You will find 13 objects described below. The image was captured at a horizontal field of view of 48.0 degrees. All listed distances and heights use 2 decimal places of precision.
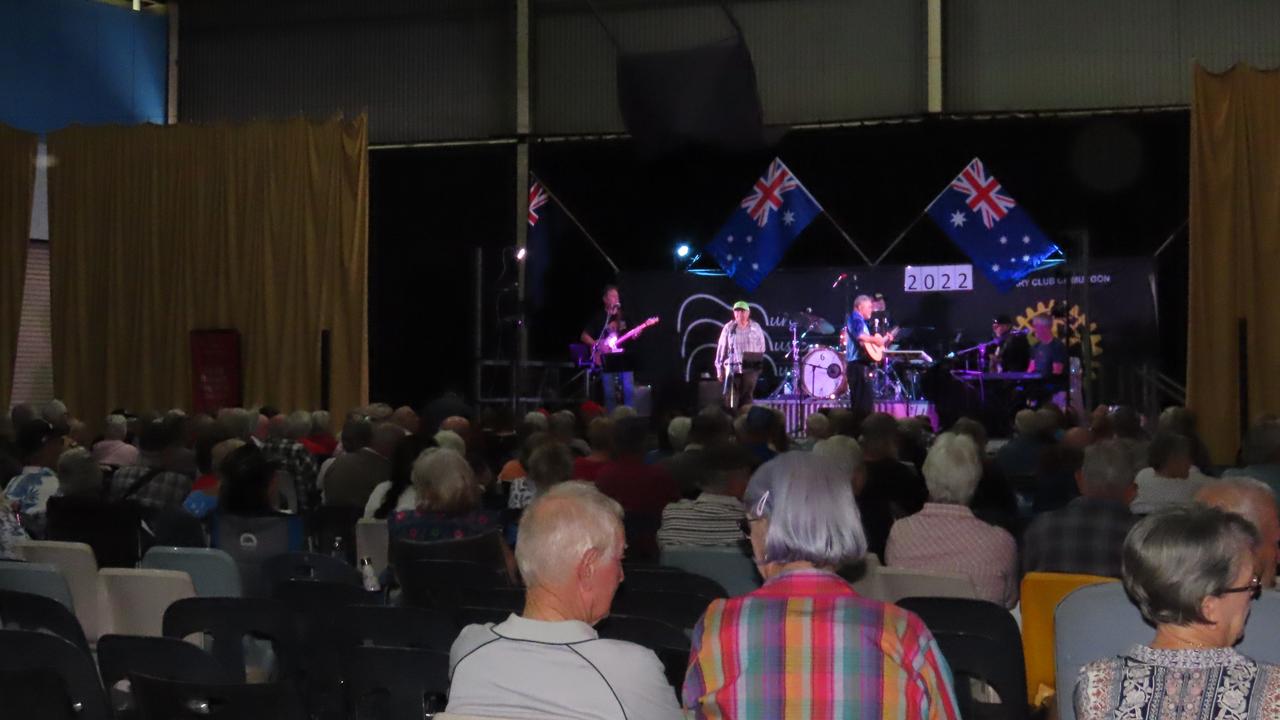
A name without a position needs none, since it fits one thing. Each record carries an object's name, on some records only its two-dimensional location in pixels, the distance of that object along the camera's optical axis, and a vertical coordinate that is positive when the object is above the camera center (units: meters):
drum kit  15.53 -0.11
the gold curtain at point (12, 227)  15.88 +1.46
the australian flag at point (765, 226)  16.33 +1.50
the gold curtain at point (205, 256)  15.92 +1.15
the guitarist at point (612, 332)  16.78 +0.29
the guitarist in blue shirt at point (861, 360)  15.38 -0.04
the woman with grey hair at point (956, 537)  4.84 -0.62
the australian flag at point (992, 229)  15.48 +1.39
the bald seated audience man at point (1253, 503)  3.68 -0.38
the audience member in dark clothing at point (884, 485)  6.14 -0.58
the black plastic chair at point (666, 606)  4.18 -0.73
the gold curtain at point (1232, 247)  12.82 +0.98
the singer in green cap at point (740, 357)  15.94 +0.00
